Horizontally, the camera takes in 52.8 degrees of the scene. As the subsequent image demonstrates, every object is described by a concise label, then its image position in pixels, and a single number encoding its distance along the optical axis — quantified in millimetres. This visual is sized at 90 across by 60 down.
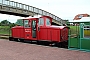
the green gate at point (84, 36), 6140
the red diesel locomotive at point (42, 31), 7170
